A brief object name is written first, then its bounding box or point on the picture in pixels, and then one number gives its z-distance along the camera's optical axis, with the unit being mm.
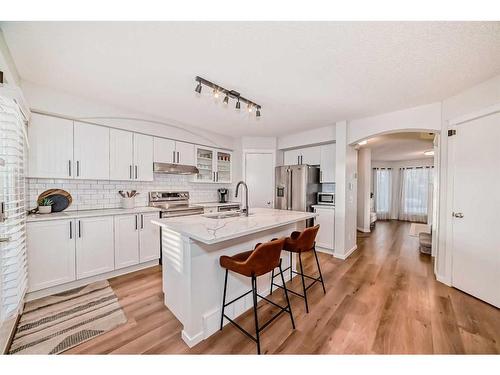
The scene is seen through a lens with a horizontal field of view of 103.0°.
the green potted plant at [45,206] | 2508
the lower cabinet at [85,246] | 2230
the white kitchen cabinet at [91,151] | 2721
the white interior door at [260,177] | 4703
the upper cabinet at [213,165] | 4246
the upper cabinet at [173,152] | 3520
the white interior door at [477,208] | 2156
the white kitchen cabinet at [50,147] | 2422
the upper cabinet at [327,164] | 4082
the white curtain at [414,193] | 6945
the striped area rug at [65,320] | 1604
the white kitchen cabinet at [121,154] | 3000
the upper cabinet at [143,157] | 3262
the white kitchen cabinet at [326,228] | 3834
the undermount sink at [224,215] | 2332
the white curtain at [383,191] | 7531
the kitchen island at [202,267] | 1594
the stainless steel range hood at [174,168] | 3477
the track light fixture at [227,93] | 2103
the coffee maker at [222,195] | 4738
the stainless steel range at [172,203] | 3319
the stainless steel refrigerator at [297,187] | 4152
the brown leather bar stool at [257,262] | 1506
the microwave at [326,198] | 4305
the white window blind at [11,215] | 1518
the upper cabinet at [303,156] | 4328
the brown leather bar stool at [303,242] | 2086
